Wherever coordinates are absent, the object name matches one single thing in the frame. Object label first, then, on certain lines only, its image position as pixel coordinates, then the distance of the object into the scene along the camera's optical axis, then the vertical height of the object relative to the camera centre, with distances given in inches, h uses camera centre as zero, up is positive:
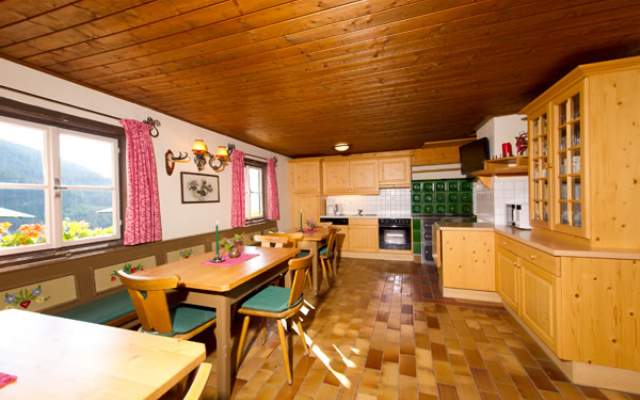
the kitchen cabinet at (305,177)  223.0 +18.7
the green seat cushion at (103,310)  69.9 -32.5
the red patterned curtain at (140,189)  96.7 +4.9
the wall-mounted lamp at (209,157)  99.0 +19.7
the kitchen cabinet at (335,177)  220.7 +17.3
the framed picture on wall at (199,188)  124.2 +6.5
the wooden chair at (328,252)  143.7 -33.2
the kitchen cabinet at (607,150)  69.2 +11.2
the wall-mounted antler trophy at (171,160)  114.8 +19.2
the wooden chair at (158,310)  55.9 -26.2
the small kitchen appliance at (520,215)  109.9 -11.0
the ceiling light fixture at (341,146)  169.9 +34.3
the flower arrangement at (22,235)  70.8 -9.3
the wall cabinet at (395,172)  203.2 +19.3
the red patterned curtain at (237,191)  154.5 +4.8
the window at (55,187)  72.1 +5.3
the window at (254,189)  179.3 +7.0
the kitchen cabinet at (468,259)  117.3 -32.1
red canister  116.7 +20.1
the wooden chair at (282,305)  70.7 -32.3
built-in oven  198.7 -31.4
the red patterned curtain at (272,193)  194.9 +3.8
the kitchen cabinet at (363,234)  207.9 -33.1
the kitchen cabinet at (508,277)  95.0 -35.6
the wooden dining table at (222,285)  61.6 -23.3
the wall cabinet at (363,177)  212.4 +16.4
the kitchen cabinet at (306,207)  223.0 -9.4
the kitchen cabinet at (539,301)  72.1 -35.2
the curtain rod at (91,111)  71.1 +32.7
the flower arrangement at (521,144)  113.9 +22.1
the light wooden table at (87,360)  27.0 -20.4
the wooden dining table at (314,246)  129.1 -27.1
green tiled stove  194.7 -9.2
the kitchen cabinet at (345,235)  214.8 -34.0
